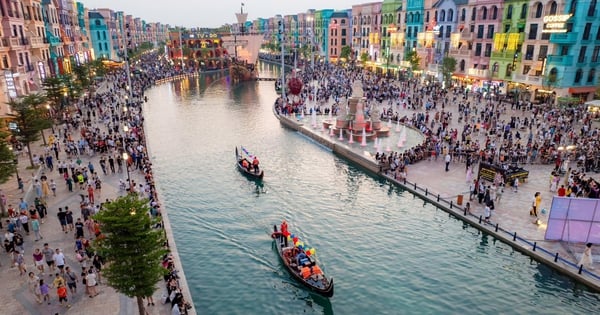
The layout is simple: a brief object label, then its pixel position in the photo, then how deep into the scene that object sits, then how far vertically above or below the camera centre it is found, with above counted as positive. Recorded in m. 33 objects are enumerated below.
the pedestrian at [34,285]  16.34 -10.16
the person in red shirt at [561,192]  25.33 -9.28
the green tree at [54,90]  45.53 -5.48
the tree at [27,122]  31.00 -6.17
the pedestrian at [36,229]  21.08 -9.74
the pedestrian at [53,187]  27.55 -9.82
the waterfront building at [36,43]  48.99 -0.05
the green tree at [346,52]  109.94 -2.44
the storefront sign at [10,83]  39.28 -3.97
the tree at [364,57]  100.69 -3.48
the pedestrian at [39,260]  18.03 -9.73
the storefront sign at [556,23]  49.05 +2.50
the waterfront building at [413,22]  82.38 +4.34
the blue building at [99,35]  104.88 +2.00
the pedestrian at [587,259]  18.97 -10.15
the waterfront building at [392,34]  89.81 +2.11
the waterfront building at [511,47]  57.59 -0.55
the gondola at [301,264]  18.25 -10.73
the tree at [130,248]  13.13 -6.86
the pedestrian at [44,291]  16.12 -9.92
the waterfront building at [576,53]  49.94 -1.26
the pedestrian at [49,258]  18.55 -9.89
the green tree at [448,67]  67.25 -3.97
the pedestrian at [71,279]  16.78 -9.77
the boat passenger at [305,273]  18.78 -10.66
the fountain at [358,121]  42.53 -8.43
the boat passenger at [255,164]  32.80 -9.82
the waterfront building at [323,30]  127.69 +4.09
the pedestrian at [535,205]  23.67 -9.50
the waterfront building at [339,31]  121.44 +3.68
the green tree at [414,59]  77.81 -3.09
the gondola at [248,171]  32.38 -10.44
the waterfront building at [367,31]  100.06 +3.04
